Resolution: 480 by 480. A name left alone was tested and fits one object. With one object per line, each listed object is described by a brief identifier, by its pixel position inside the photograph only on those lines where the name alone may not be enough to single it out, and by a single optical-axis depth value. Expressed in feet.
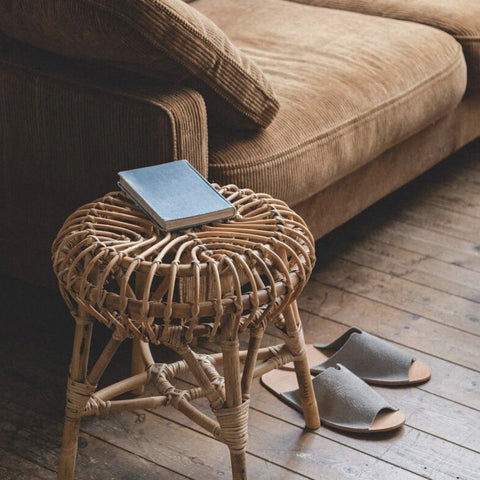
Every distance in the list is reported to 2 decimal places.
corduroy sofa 9.22
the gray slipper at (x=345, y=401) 9.56
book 8.69
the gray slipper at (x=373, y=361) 9.98
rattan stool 8.39
